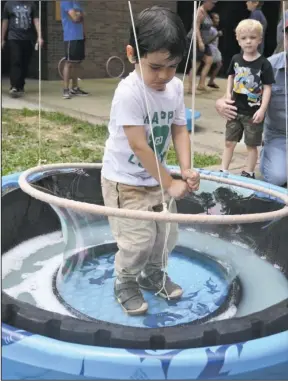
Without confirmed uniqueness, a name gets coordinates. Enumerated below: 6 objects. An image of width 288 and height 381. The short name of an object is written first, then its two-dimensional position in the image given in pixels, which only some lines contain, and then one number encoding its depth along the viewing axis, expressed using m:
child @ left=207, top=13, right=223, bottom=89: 7.23
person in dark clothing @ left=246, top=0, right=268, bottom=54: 6.96
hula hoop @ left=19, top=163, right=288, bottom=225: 1.34
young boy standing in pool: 1.59
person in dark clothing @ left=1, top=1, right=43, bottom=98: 6.18
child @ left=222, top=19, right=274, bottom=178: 3.10
